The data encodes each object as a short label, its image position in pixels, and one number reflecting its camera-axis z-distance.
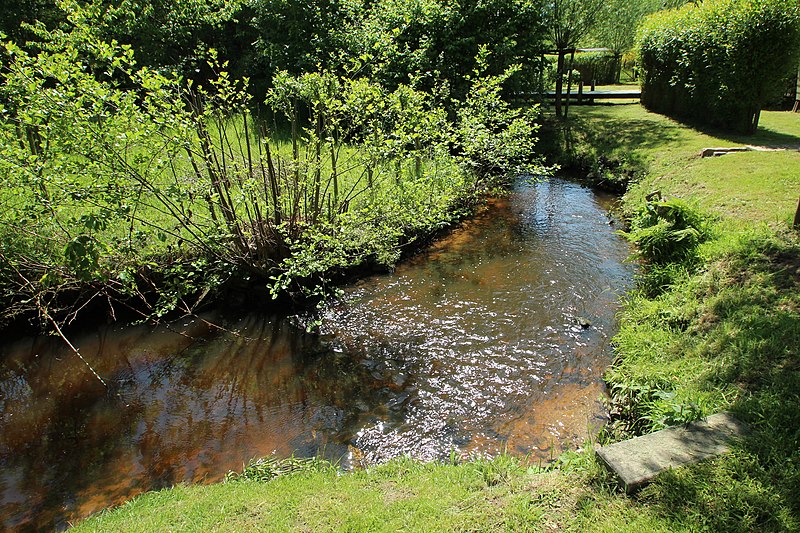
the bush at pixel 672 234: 6.62
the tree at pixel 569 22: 15.43
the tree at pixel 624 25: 21.37
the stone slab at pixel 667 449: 3.10
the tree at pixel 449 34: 12.97
